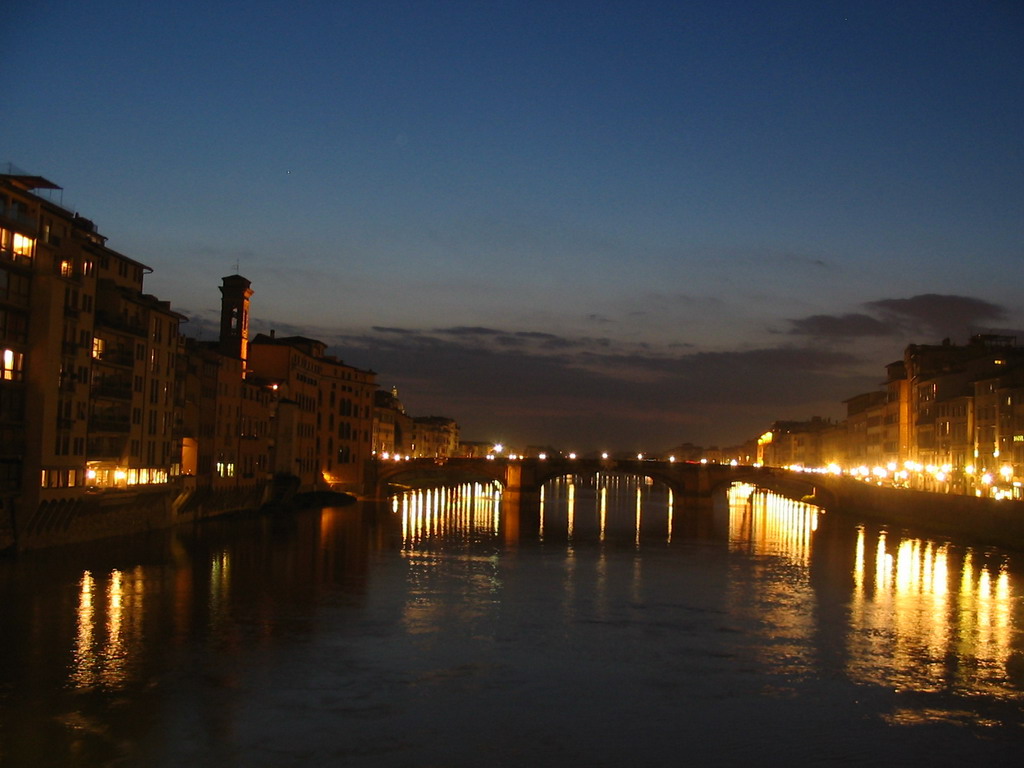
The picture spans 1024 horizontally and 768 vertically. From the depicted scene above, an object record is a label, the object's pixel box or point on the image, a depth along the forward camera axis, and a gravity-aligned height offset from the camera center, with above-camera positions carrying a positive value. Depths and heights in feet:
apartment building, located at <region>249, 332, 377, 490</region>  287.69 +10.61
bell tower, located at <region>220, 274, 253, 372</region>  276.62 +32.53
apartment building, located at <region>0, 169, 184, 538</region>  137.49 +10.81
